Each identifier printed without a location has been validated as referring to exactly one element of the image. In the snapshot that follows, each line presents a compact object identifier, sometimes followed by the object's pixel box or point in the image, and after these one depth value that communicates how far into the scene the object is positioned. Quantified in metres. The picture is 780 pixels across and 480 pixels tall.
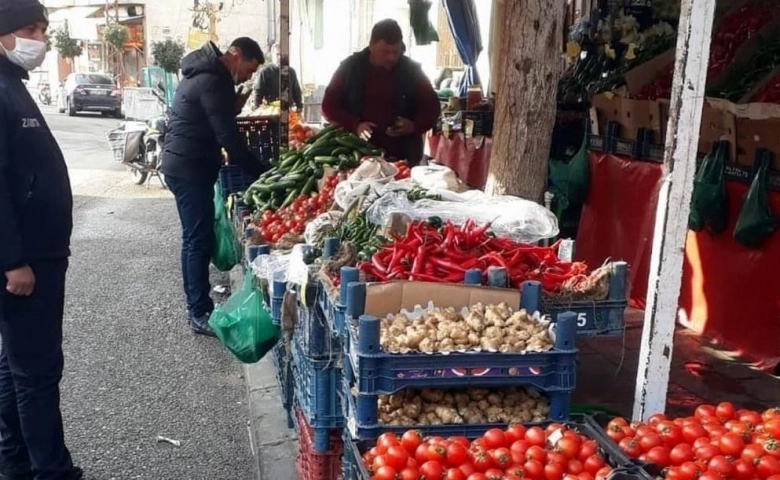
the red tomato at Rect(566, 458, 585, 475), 2.49
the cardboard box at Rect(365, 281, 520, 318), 3.20
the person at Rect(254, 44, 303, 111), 14.12
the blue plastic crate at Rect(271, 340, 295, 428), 4.56
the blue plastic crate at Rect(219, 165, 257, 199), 6.83
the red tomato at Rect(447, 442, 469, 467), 2.51
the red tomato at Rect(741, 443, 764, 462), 2.51
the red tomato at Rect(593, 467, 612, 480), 2.41
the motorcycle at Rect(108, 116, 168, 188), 14.54
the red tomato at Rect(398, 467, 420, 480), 2.43
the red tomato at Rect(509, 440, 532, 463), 2.53
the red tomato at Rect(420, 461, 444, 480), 2.45
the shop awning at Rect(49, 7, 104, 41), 44.50
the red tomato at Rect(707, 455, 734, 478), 2.45
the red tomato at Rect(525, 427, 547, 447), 2.64
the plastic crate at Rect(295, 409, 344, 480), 3.54
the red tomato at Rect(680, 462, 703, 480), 2.43
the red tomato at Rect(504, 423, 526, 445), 2.68
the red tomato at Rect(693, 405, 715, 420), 2.93
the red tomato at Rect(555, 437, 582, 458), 2.54
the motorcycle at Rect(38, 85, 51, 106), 40.72
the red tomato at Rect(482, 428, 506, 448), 2.64
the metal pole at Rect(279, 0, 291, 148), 7.50
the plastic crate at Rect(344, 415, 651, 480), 2.37
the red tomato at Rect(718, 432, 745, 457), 2.58
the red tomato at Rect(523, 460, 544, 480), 2.46
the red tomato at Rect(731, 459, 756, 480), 2.46
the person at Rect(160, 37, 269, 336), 5.90
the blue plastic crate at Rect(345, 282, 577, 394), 2.78
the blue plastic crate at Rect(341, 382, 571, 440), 2.84
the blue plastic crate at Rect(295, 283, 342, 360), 3.48
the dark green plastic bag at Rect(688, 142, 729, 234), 5.33
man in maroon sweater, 7.09
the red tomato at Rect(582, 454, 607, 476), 2.49
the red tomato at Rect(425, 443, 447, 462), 2.51
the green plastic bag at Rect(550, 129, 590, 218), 6.74
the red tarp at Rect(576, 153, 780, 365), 5.04
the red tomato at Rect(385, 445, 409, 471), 2.47
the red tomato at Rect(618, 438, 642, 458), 2.62
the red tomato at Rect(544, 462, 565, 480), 2.45
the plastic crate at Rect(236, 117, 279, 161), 7.48
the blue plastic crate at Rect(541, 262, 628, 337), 3.40
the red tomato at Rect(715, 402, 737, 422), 2.93
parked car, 32.03
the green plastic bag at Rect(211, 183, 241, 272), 6.41
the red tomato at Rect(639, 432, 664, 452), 2.64
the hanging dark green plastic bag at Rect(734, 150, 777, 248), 4.93
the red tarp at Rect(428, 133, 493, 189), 8.34
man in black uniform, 3.41
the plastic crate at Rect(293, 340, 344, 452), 3.47
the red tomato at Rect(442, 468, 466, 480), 2.44
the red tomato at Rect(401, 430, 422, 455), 2.59
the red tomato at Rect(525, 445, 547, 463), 2.52
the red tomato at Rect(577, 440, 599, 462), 2.54
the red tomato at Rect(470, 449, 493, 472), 2.49
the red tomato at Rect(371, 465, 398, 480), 2.42
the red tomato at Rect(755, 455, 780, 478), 2.45
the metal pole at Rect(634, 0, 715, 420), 2.90
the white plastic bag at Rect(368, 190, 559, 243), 4.05
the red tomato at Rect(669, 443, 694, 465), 2.57
